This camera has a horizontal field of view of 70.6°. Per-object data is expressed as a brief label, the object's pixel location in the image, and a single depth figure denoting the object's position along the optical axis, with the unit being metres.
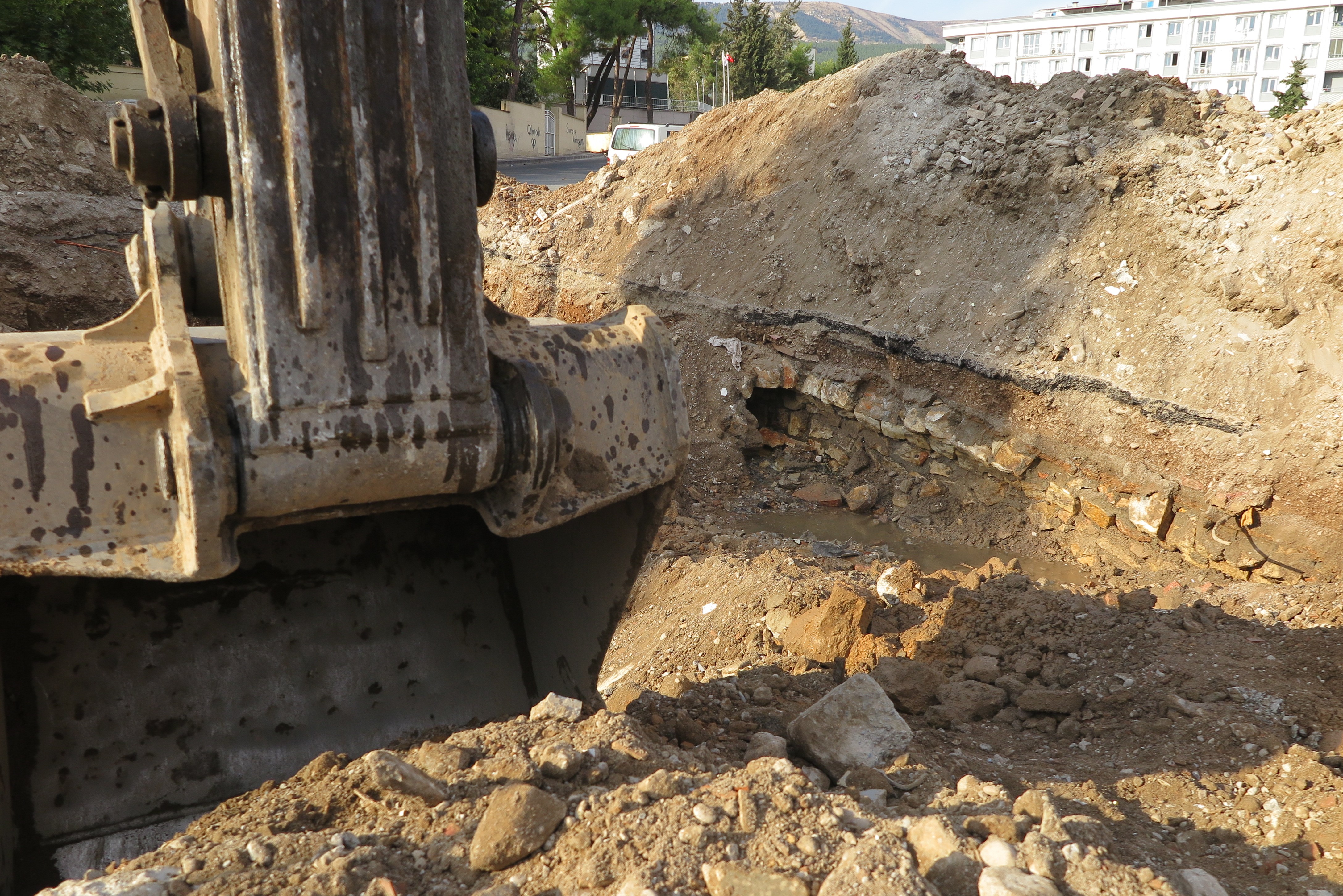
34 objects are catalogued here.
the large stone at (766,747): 2.64
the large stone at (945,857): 1.71
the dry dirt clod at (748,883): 1.62
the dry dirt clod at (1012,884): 1.65
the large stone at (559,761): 2.06
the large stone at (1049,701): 3.46
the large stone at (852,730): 2.68
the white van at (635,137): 16.11
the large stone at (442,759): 2.14
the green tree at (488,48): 24.22
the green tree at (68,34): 12.64
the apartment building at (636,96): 39.12
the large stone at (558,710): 2.39
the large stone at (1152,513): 5.33
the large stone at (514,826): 1.75
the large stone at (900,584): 4.52
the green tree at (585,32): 32.53
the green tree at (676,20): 33.12
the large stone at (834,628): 3.96
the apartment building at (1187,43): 42.84
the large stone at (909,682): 3.44
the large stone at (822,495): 6.68
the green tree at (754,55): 35.06
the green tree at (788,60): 37.09
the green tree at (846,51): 37.34
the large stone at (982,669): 3.68
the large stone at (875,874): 1.60
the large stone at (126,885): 1.59
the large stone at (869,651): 3.84
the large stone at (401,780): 1.99
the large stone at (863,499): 6.55
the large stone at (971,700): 3.42
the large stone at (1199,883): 1.91
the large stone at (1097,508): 5.62
